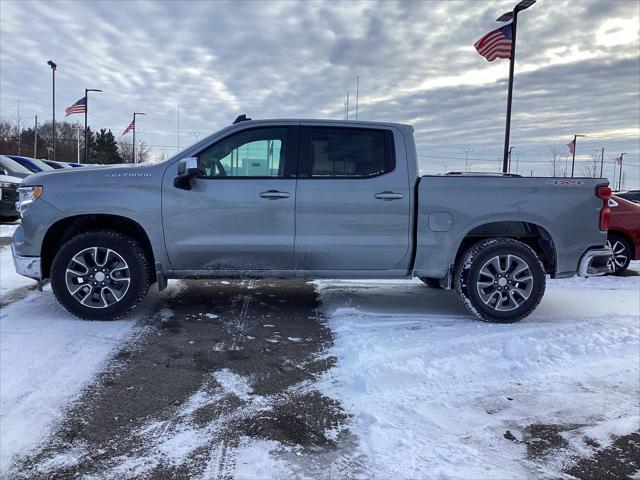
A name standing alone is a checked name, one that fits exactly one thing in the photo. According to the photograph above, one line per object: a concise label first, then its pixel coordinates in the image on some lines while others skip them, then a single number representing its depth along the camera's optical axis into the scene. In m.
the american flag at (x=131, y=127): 36.84
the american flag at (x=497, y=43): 13.94
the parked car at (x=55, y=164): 21.43
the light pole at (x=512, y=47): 13.29
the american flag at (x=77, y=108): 30.39
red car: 8.45
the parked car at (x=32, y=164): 17.07
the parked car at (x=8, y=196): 12.22
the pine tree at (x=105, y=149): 66.12
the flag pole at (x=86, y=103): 30.97
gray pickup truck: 4.86
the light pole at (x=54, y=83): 32.06
